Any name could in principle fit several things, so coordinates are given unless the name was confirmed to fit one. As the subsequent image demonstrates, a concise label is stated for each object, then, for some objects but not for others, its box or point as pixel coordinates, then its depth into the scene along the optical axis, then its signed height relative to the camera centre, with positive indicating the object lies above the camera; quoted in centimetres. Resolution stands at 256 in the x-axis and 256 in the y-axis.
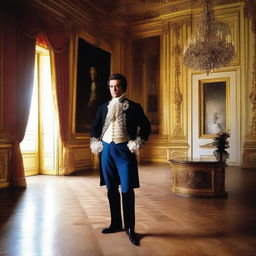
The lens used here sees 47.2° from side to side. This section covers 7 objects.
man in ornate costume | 263 -11
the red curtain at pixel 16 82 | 555 +97
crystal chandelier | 671 +191
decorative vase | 463 -40
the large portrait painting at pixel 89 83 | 825 +142
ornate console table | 455 -75
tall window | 725 +22
